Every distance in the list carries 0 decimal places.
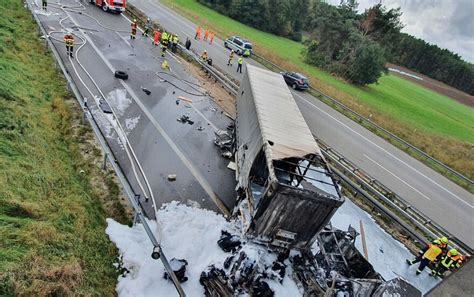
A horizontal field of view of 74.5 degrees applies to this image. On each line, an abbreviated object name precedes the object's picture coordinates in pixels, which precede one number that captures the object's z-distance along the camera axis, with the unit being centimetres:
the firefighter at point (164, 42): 2140
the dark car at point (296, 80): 2566
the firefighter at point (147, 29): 2455
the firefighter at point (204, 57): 2212
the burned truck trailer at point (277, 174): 705
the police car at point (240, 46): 3070
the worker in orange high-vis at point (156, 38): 2320
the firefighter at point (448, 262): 929
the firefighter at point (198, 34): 3203
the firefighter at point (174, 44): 2299
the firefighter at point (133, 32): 2225
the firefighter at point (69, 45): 1589
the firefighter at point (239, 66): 2443
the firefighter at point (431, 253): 925
